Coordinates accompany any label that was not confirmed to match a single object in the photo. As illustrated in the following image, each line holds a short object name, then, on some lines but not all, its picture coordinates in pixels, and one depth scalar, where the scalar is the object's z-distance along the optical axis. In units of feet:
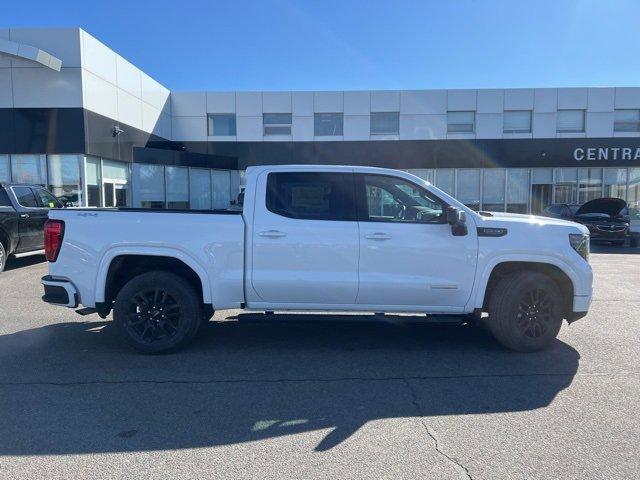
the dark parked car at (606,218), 55.83
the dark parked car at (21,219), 33.58
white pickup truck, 16.25
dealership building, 79.61
